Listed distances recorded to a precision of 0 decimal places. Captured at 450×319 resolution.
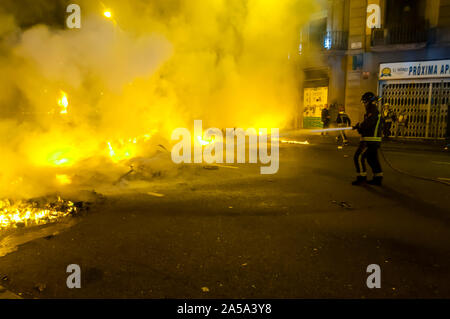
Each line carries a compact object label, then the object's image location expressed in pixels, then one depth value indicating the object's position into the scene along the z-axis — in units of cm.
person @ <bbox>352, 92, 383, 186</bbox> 518
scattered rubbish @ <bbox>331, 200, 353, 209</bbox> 420
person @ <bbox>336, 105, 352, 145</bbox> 1041
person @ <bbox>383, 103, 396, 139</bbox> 1105
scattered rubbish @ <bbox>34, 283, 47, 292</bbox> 235
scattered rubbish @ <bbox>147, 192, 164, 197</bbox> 466
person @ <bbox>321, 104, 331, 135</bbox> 1317
